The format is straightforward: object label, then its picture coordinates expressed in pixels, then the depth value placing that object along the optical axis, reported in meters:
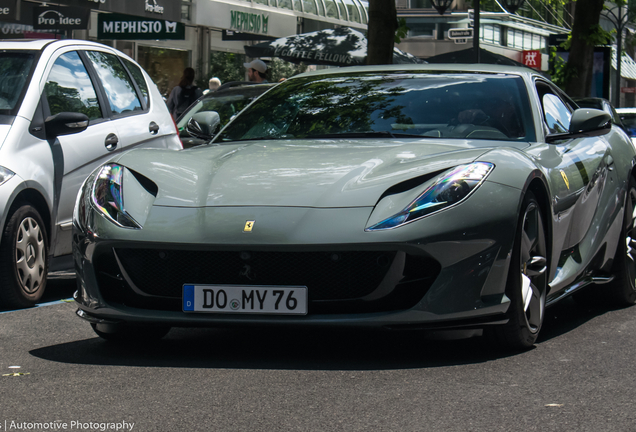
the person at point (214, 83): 18.58
